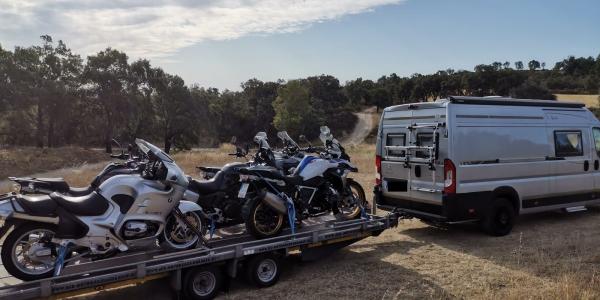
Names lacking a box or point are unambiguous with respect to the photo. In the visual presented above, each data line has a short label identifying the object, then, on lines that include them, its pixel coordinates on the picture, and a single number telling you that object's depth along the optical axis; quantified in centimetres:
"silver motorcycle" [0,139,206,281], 498
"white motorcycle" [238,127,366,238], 670
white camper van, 783
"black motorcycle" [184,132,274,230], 682
